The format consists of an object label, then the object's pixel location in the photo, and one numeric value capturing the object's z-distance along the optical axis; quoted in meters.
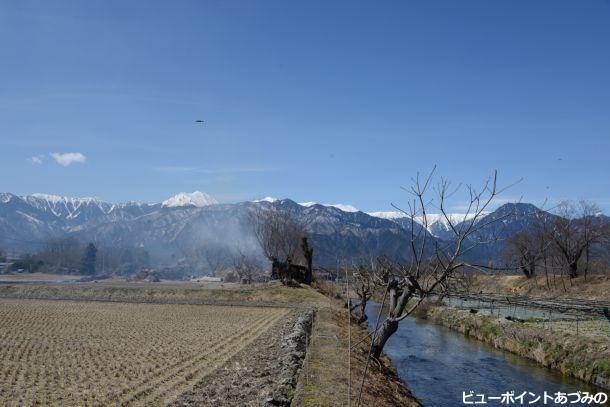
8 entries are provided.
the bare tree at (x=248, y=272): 73.69
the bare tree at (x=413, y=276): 10.86
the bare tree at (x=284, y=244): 56.38
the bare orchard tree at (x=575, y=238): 60.12
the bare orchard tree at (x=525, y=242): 68.81
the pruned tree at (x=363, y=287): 30.97
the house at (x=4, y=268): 147.43
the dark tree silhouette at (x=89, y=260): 170.25
